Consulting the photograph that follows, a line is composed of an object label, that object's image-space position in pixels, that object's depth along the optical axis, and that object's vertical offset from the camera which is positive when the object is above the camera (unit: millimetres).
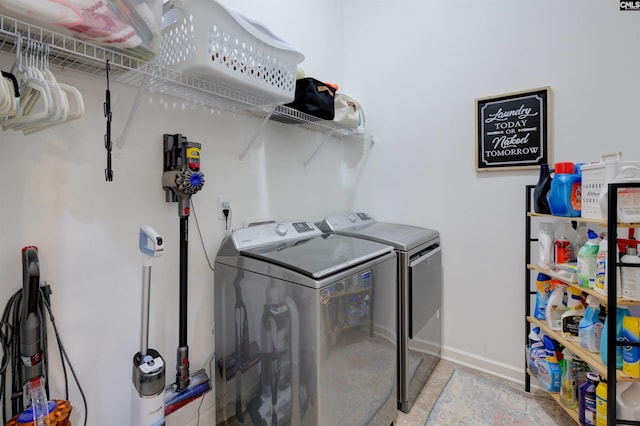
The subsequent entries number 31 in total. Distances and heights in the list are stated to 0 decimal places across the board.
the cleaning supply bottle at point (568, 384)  1610 -928
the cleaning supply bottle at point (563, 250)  1659 -217
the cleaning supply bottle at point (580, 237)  1680 -149
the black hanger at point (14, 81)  771 +339
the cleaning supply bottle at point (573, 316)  1583 -550
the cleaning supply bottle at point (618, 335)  1327 -549
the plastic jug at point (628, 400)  1347 -850
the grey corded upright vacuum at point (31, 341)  965 -413
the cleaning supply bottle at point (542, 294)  1794 -494
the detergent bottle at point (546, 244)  1731 -192
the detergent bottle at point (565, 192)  1522 +94
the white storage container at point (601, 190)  1240 +91
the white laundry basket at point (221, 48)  1126 +654
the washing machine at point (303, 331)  1240 -544
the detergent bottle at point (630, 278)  1267 -285
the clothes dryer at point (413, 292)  1795 -516
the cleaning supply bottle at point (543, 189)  1685 +117
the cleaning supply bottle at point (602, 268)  1329 -256
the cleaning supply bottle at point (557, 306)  1689 -531
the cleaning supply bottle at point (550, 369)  1688 -886
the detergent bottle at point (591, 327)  1453 -564
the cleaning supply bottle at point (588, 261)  1425 -241
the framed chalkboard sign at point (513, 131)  1938 +528
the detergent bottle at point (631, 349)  1274 -587
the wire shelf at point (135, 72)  874 +528
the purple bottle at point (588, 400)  1466 -922
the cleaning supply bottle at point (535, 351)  1771 -826
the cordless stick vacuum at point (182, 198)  1384 +60
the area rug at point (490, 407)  1720 -1173
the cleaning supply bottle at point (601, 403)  1380 -884
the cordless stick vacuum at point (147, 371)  1137 -605
